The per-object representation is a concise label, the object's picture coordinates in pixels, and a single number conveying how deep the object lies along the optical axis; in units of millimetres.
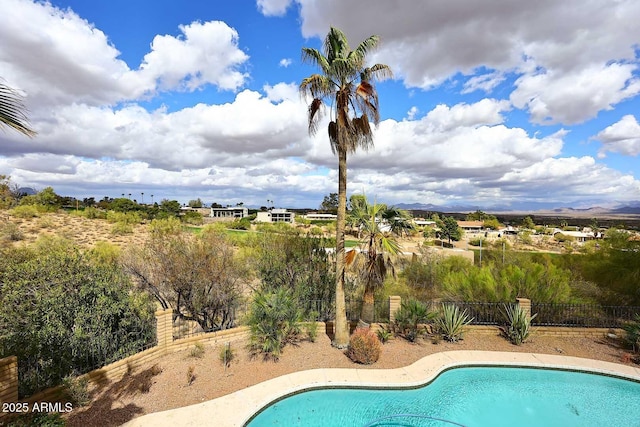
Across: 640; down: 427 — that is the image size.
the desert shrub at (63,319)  6793
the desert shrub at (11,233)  24056
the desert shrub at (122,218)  40156
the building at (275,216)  87125
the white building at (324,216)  97500
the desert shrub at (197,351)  8930
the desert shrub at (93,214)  42519
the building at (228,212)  104188
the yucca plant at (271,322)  9000
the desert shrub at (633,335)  9648
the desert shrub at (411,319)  10509
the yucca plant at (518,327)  10258
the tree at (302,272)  12508
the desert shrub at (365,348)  8727
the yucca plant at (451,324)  10352
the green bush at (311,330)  10195
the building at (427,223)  84662
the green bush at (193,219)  51856
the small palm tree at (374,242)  10148
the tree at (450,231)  60094
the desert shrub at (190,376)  7609
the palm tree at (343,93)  8531
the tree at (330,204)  100050
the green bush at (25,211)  33628
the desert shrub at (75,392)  6586
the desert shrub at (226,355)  8578
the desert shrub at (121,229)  34062
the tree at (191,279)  12180
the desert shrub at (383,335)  10102
